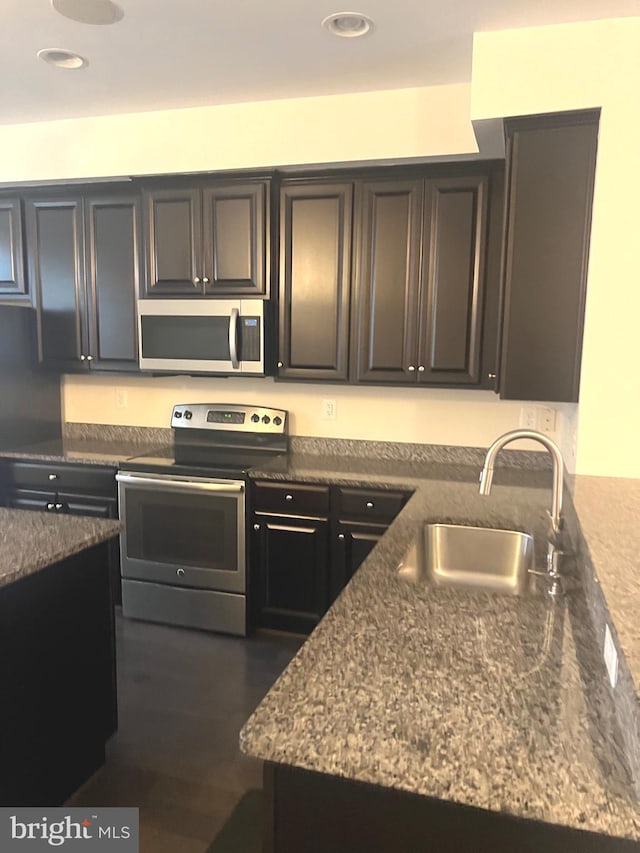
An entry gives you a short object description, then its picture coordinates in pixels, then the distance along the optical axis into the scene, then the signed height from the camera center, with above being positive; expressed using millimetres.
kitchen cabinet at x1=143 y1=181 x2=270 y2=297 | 3188 +532
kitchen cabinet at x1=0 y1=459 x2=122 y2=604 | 3367 -801
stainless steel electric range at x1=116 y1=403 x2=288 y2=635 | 3119 -986
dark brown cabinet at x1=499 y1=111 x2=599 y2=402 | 2326 +368
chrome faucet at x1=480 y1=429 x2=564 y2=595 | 1695 -345
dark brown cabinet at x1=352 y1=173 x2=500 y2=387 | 2945 +307
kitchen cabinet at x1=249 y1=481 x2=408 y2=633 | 2965 -950
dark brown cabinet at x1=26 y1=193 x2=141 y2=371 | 3439 +362
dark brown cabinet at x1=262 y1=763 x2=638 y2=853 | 930 -730
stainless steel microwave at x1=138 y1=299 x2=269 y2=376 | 3205 +40
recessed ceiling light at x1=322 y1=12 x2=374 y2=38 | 2242 +1163
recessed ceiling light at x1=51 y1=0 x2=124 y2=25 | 2160 +1150
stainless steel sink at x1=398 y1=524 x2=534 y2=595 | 1996 -683
